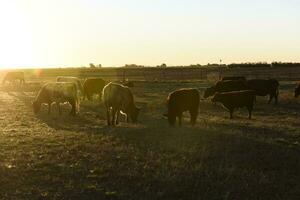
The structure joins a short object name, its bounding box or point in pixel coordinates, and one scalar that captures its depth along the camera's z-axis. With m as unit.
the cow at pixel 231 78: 35.44
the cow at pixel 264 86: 31.36
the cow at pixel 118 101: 20.83
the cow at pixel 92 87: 34.28
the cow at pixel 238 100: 23.67
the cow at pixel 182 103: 19.66
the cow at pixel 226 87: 29.86
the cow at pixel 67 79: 34.36
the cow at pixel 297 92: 33.47
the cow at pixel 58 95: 25.33
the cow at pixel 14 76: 57.05
